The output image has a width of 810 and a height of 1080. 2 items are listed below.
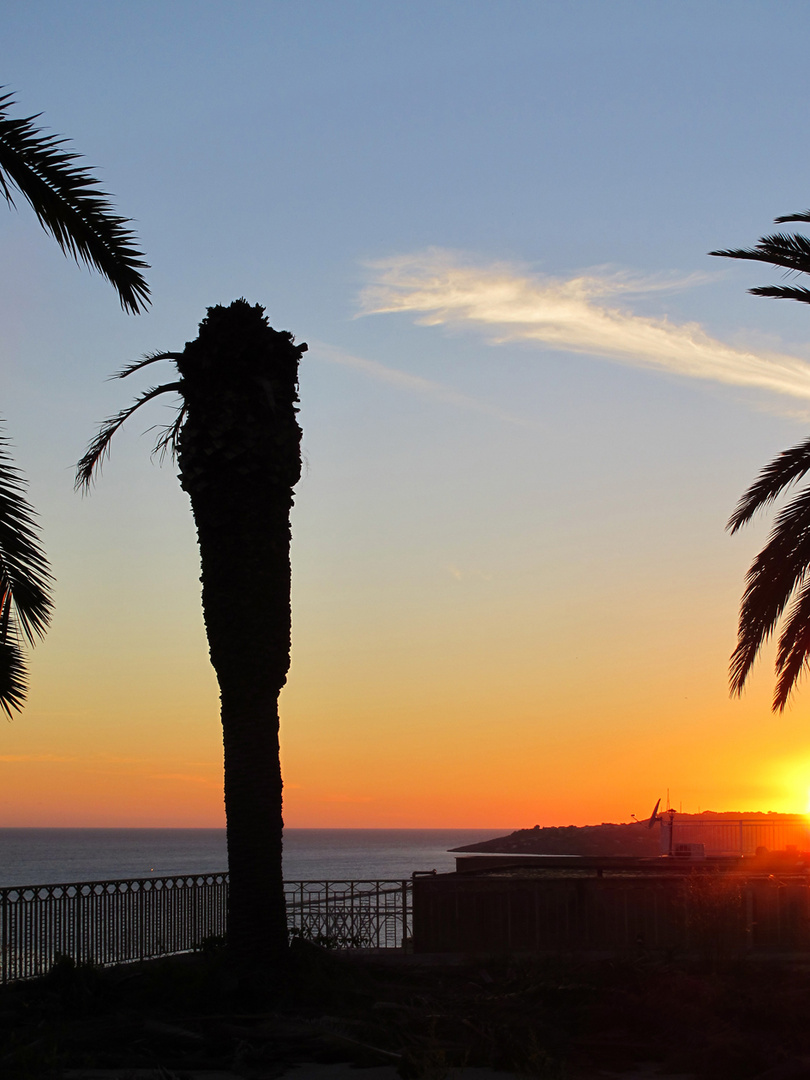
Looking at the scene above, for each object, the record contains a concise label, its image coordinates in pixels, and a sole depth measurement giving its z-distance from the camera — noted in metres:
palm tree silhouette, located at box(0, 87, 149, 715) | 9.96
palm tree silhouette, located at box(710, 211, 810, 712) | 14.84
